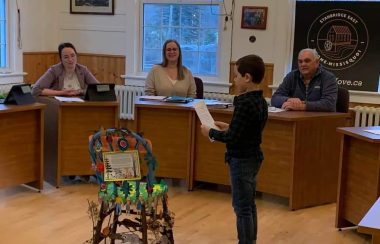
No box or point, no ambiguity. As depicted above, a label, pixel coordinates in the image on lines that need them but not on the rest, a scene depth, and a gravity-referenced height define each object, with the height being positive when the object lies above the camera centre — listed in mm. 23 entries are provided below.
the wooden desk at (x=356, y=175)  3617 -808
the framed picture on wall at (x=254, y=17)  5871 +298
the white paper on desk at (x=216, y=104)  4706 -478
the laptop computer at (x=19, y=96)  4430 -442
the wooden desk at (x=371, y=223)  1717 -523
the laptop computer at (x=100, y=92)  4746 -421
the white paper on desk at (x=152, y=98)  4953 -473
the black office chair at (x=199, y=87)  5320 -389
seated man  4496 -311
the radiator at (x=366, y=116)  5324 -604
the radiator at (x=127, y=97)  6520 -625
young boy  2969 -475
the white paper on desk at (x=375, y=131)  3691 -521
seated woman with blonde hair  5184 -318
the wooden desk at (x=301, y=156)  4293 -813
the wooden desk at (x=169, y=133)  4719 -735
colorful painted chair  3039 -789
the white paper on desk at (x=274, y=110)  4442 -484
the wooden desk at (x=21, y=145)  4328 -817
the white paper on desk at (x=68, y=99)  4688 -480
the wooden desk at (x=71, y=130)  4711 -740
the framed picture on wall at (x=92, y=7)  6590 +389
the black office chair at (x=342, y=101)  4625 -409
